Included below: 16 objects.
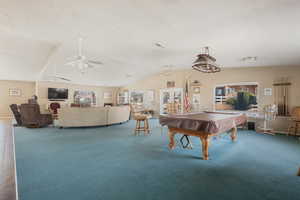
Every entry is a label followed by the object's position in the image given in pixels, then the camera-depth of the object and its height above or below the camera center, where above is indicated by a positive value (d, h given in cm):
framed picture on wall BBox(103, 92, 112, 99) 1173 +34
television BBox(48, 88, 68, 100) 902 +36
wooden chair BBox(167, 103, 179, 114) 854 -45
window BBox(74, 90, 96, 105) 1039 +15
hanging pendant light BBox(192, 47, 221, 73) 358 +91
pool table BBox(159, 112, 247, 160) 294 -56
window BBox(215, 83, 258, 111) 635 +19
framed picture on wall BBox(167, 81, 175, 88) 861 +92
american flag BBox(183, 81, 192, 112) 768 +49
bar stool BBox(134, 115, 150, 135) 532 -79
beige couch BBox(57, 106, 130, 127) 591 -71
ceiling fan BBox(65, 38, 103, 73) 439 +115
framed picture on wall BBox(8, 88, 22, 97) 894 +40
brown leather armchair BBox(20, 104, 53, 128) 596 -74
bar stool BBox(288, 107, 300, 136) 518 -77
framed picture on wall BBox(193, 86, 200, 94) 748 +55
